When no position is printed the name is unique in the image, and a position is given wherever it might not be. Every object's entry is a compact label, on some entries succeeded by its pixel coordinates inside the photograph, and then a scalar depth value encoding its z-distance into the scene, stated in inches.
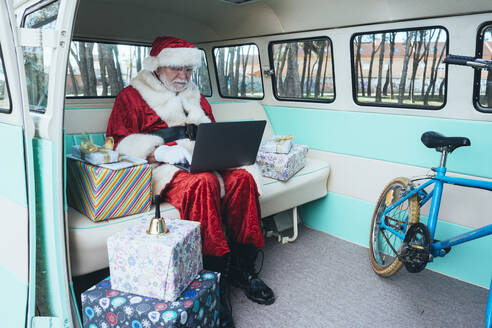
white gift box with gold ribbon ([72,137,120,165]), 76.0
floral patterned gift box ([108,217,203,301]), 63.0
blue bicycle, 88.6
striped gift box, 74.2
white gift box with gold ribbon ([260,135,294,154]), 117.8
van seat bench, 73.9
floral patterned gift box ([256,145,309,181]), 115.0
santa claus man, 85.7
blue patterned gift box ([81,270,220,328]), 61.4
